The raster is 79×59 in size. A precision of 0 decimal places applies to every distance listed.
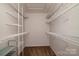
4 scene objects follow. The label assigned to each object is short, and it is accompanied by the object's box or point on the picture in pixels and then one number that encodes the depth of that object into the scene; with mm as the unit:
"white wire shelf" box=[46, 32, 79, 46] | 1254
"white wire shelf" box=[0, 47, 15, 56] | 1270
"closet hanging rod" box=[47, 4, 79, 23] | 1291
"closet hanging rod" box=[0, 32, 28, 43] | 1365
